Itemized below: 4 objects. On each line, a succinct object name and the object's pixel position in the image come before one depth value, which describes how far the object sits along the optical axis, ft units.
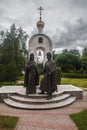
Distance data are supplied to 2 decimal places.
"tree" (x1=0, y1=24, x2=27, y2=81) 24.31
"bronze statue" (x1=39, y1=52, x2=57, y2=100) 14.08
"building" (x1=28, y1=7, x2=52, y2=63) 33.47
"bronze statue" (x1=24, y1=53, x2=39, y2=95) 14.49
